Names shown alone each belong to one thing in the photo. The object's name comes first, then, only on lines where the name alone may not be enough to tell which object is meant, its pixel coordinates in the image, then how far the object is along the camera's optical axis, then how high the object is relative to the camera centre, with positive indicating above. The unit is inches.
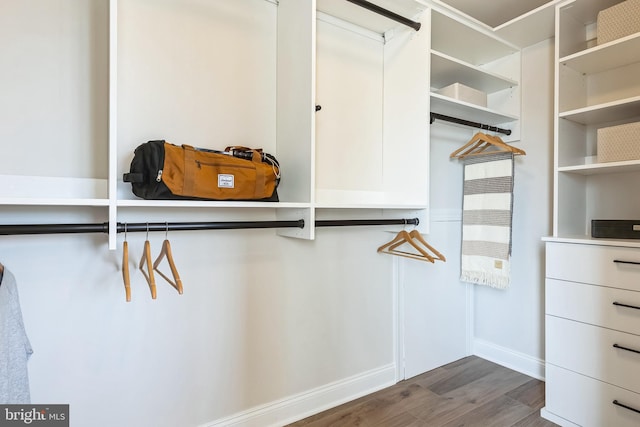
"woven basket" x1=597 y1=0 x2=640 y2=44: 66.6 +37.5
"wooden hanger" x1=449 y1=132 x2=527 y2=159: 89.0 +18.1
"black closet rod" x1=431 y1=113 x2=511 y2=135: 85.0 +23.6
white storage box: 84.3 +29.4
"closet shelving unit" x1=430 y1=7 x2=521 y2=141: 81.7 +36.0
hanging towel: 87.7 -1.1
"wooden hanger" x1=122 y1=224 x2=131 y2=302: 48.8 -8.4
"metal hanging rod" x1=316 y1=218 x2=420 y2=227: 69.4 -1.7
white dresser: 63.4 -22.8
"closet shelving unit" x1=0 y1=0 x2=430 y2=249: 50.9 +20.5
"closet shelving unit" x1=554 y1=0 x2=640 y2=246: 74.2 +21.3
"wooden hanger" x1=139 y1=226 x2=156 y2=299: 48.5 -7.6
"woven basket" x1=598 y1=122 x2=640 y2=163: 65.5 +13.8
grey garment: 40.0 -16.2
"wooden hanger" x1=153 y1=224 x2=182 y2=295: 49.7 -6.9
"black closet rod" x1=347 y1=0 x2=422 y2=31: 69.9 +41.3
